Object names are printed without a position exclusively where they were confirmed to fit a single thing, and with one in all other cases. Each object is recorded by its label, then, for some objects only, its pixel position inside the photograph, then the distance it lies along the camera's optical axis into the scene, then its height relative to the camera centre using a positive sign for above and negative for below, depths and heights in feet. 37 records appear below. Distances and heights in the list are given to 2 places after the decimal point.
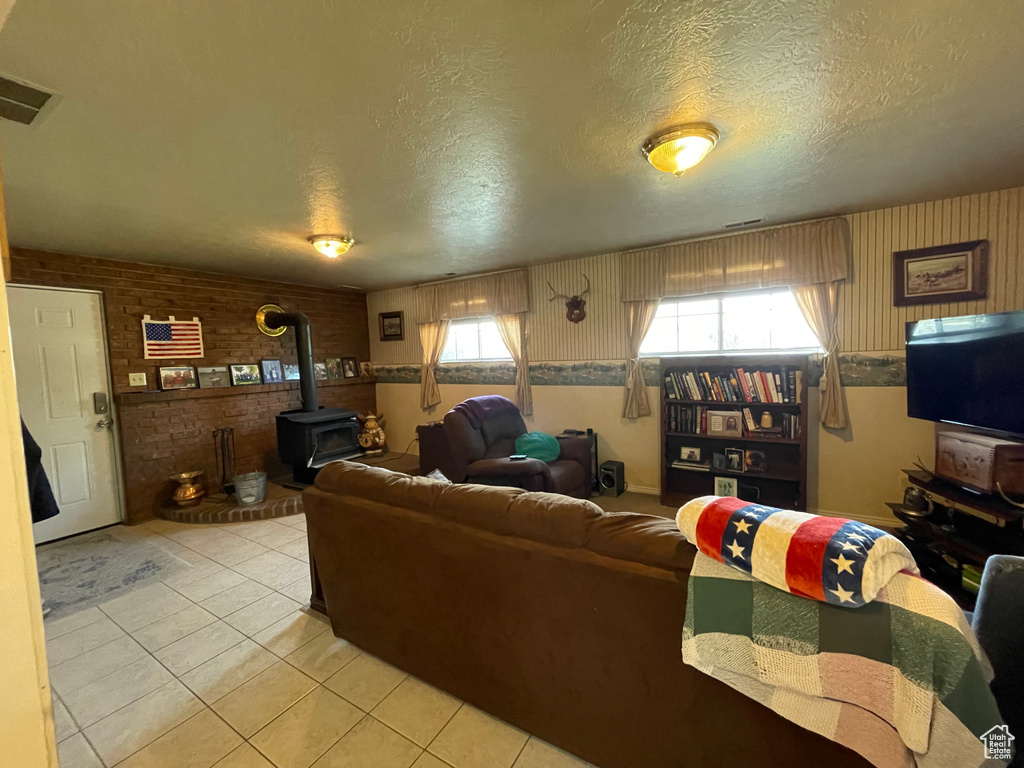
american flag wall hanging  12.46 +1.29
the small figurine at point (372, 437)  17.39 -2.81
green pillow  11.99 -2.48
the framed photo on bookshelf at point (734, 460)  11.44 -3.00
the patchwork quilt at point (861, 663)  2.60 -2.21
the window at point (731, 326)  11.04 +0.76
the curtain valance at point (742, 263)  10.05 +2.40
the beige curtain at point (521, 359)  14.99 +0.14
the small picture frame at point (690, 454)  12.00 -2.91
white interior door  10.68 -0.32
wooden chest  6.38 -2.02
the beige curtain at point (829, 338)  10.23 +0.23
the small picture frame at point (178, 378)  12.70 +0.07
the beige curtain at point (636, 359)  12.67 -0.07
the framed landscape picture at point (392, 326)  18.43 +1.93
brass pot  12.52 -3.39
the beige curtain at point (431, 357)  17.20 +0.42
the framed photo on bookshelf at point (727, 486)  11.23 -3.66
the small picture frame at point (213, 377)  13.53 +0.02
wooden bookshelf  10.44 -2.66
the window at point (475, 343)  16.16 +0.91
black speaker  12.71 -3.68
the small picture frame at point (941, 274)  8.79 +1.48
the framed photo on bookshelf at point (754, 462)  11.11 -3.00
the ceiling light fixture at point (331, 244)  10.30 +3.22
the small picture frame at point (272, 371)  15.29 +0.15
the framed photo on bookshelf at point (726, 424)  11.23 -1.96
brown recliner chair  10.51 -2.58
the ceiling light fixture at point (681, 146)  5.85 +3.03
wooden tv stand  6.31 -3.16
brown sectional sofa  3.64 -2.79
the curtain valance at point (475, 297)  14.73 +2.59
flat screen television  6.64 -0.55
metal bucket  12.38 -3.36
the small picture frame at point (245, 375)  14.38 +0.06
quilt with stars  2.84 -1.49
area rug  8.30 -4.21
